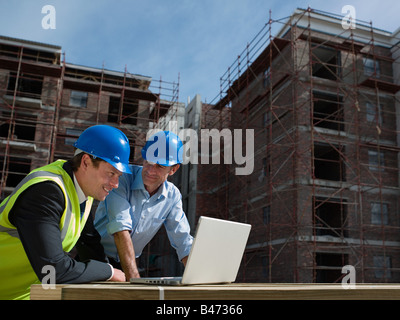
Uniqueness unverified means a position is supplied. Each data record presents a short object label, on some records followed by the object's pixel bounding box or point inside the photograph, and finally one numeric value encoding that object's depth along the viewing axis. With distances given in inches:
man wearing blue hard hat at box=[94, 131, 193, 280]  125.1
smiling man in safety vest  65.6
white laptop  64.4
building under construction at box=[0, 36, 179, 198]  861.2
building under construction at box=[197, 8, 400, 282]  668.7
